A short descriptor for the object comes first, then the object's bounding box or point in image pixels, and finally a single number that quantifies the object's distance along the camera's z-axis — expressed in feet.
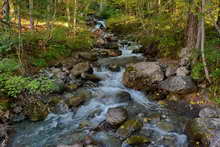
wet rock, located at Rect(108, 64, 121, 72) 34.19
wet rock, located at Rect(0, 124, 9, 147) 18.66
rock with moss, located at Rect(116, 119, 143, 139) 19.68
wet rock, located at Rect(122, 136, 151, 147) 18.42
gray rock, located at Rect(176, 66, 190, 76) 27.40
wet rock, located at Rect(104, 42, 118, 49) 46.47
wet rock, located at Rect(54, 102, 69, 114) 24.09
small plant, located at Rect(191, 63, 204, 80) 25.62
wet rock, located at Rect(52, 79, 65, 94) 26.73
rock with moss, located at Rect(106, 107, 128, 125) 21.11
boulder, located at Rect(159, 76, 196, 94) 25.08
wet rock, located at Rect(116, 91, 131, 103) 26.50
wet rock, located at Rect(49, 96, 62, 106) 24.81
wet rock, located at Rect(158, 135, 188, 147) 18.54
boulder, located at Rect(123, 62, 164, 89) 28.58
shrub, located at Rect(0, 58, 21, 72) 21.25
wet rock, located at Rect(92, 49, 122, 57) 41.50
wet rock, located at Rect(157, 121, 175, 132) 20.54
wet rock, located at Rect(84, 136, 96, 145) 18.63
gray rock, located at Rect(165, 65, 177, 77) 28.62
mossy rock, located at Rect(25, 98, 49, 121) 22.57
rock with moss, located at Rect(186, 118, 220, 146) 16.98
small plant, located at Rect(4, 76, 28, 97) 20.30
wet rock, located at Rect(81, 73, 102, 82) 30.99
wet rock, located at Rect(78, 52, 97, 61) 38.31
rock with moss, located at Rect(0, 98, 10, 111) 21.90
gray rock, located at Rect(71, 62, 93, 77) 31.59
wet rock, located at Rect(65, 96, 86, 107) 25.09
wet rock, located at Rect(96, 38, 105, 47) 47.73
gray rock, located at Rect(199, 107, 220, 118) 20.97
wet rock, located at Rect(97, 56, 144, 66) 37.09
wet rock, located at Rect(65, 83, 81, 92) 28.19
